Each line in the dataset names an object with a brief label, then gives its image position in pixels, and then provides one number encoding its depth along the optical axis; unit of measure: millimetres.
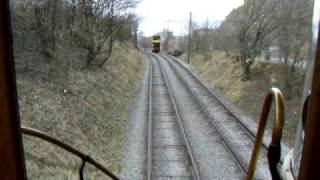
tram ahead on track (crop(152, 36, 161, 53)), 67812
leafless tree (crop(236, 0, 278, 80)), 23906
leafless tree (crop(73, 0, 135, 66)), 21047
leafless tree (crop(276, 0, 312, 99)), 17469
